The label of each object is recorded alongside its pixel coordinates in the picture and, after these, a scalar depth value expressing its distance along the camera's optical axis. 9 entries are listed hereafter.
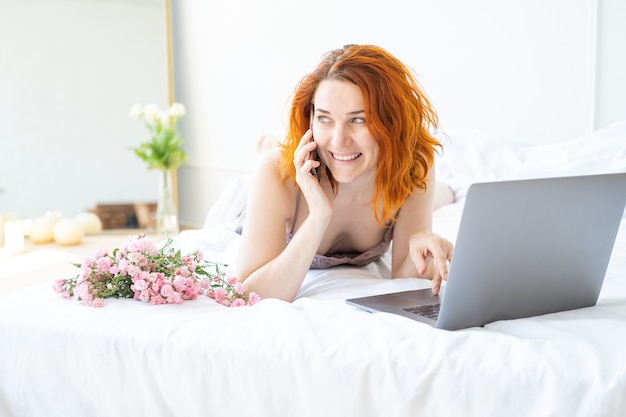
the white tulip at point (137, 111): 4.65
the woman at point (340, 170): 1.86
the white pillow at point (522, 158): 2.72
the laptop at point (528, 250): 1.29
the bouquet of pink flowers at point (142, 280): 1.55
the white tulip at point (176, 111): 4.77
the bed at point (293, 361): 1.17
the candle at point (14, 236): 4.30
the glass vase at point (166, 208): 4.73
